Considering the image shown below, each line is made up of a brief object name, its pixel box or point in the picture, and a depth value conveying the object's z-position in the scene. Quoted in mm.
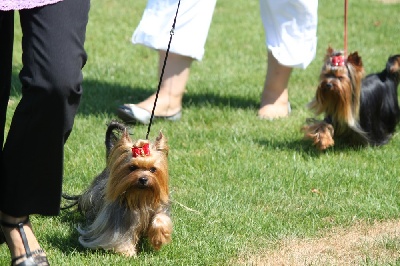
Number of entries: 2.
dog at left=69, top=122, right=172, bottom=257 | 8094
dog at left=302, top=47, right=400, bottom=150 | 12336
